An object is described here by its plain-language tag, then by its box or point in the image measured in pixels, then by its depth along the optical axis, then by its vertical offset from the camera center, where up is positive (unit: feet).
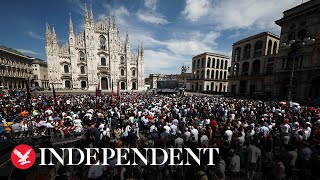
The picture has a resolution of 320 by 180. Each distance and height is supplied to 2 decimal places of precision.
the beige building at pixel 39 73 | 192.03 +9.32
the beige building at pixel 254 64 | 101.19 +17.22
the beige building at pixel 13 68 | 133.28 +11.32
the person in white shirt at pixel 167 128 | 22.30 -7.44
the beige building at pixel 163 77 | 254.06 +9.76
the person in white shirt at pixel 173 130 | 23.15 -8.01
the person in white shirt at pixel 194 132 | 20.98 -7.56
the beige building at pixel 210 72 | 167.94 +14.61
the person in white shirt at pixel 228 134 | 20.67 -7.52
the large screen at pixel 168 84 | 105.70 -1.25
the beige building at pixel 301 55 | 69.21 +17.08
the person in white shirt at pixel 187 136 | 20.22 -7.84
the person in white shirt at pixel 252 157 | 14.70 -7.84
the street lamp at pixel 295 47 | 73.12 +21.63
